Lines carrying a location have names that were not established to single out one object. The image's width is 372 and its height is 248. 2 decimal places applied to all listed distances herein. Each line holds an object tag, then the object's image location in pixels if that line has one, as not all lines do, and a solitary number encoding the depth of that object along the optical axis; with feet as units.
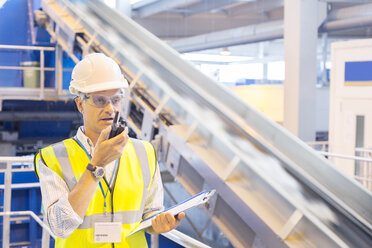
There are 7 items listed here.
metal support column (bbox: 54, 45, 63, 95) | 27.99
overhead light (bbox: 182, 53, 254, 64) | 82.15
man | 5.24
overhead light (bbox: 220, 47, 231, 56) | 51.09
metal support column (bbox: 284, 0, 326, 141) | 29.14
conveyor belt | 9.97
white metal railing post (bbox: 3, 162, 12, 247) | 9.43
